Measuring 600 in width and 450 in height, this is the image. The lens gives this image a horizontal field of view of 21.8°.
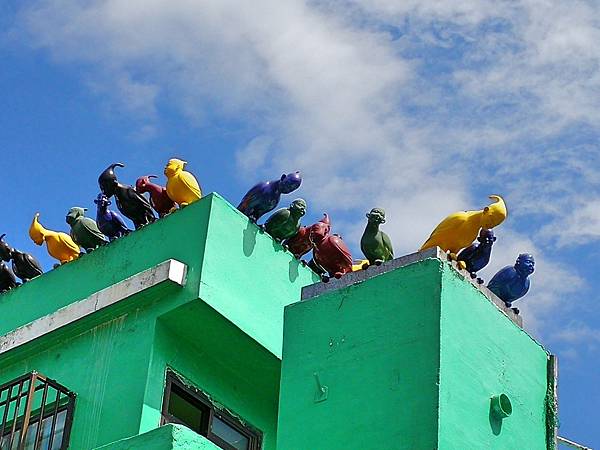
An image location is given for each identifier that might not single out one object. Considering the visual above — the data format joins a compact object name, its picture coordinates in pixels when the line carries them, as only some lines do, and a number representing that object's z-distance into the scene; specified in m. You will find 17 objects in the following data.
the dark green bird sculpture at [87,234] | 17.20
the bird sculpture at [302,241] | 16.88
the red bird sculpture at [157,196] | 17.08
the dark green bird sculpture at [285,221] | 16.72
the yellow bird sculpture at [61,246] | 17.62
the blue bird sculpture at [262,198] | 16.62
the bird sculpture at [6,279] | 17.80
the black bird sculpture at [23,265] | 17.84
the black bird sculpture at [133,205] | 17.14
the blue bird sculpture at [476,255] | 14.59
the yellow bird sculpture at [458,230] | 14.39
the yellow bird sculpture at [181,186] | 16.69
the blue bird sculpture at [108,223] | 17.14
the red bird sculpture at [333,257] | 15.09
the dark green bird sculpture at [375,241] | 14.44
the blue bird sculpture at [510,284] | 14.53
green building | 13.02
